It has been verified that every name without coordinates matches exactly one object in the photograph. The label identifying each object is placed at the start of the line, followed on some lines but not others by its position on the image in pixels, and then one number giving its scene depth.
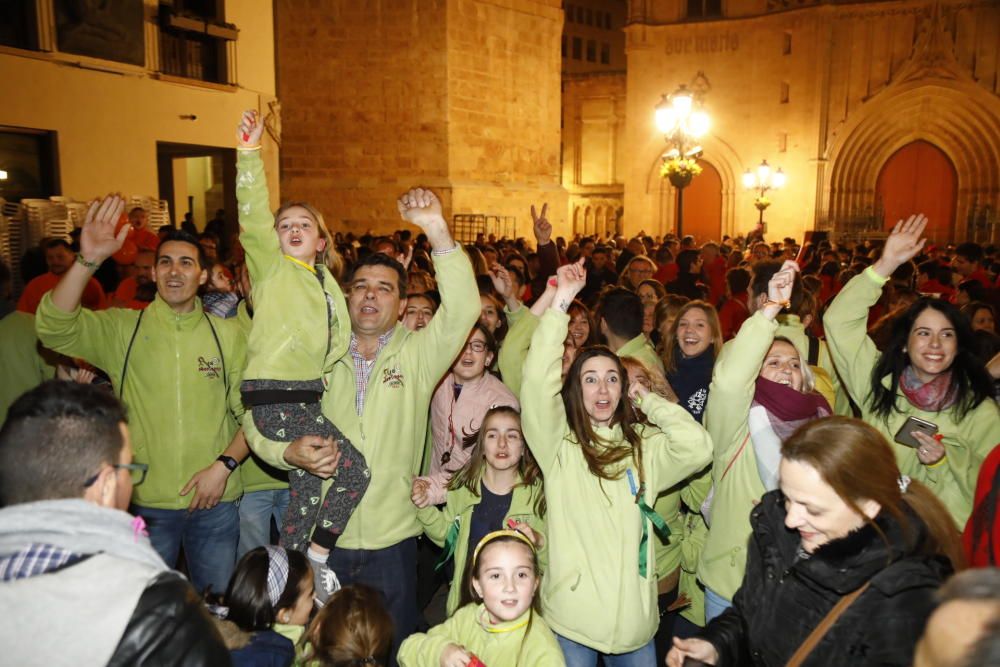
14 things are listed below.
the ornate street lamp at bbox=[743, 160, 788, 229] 25.33
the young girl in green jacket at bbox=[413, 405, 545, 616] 3.69
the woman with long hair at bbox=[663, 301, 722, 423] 4.92
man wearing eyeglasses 1.54
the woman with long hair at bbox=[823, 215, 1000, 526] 3.52
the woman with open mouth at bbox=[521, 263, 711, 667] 3.11
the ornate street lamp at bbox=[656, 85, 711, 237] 11.31
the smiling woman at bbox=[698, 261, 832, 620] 3.22
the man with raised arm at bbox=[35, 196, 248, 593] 3.82
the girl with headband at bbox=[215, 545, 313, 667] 2.70
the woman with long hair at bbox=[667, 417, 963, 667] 2.09
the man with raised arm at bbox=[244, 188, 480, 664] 3.35
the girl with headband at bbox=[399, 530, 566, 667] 3.00
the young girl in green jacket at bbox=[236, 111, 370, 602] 3.15
